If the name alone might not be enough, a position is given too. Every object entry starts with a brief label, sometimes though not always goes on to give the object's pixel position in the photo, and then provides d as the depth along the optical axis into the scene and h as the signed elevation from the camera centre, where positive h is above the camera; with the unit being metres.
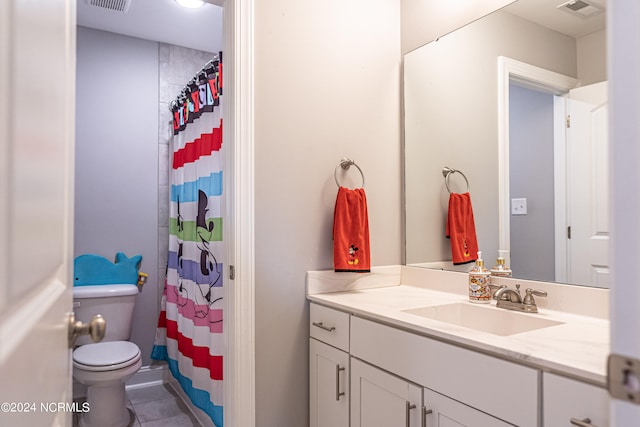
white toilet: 2.17 -0.76
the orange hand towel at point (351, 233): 1.77 -0.07
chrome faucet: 1.41 -0.29
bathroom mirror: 1.43 +0.35
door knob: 0.73 -0.20
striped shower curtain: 2.15 -0.19
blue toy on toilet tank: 2.68 -0.35
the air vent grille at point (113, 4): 2.43 +1.28
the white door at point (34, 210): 0.38 +0.01
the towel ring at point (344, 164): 1.88 +0.25
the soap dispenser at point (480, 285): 1.57 -0.26
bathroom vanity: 0.92 -0.38
